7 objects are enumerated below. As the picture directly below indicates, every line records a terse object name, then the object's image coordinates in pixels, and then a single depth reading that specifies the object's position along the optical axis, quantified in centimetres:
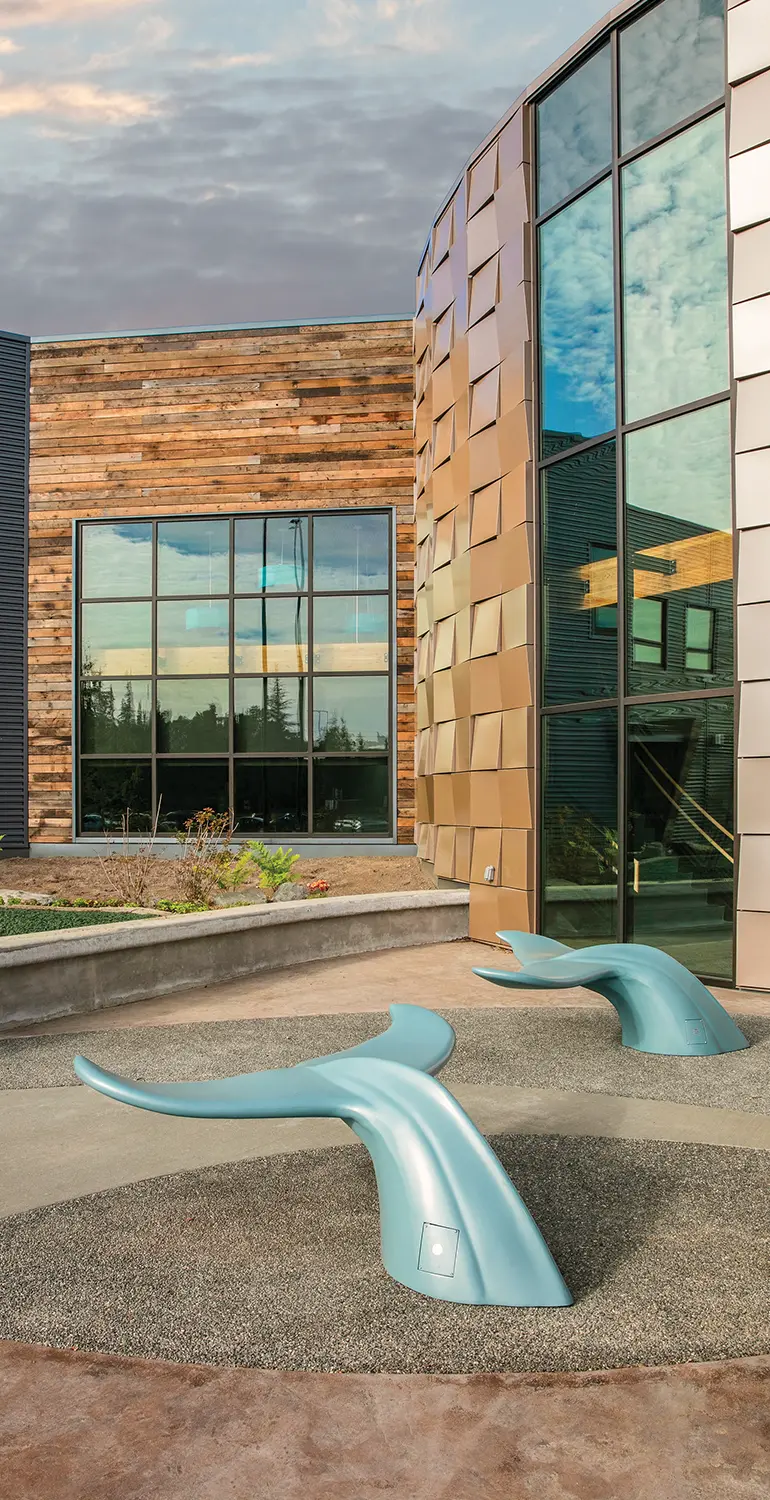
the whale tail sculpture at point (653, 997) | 688
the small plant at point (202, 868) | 1152
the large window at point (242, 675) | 1742
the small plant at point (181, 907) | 1086
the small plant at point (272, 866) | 1217
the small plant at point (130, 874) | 1213
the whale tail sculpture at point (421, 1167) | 360
